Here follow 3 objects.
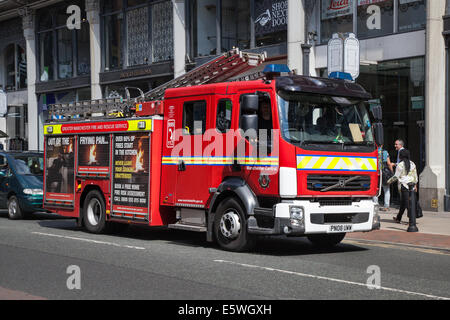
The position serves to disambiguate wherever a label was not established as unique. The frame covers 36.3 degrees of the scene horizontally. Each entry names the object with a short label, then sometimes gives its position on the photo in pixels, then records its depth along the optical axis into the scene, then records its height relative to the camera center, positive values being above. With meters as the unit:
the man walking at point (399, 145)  16.19 -0.07
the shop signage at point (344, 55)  15.66 +2.03
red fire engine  10.24 -0.23
